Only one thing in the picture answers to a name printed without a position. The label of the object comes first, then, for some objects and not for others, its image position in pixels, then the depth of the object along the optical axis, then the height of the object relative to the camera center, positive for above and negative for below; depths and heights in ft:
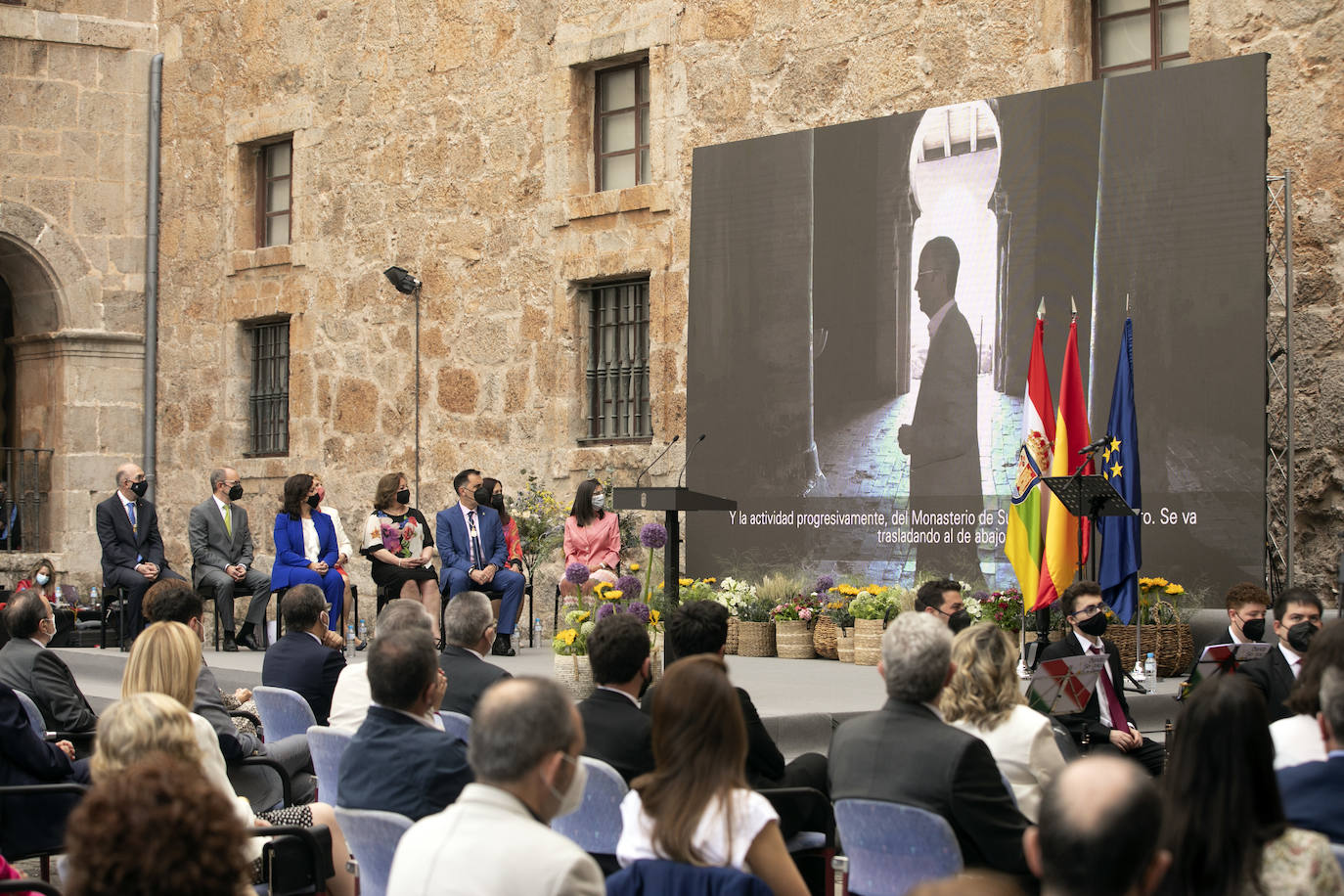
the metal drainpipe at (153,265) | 53.47 +7.08
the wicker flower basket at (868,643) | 31.78 -3.18
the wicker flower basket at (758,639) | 34.88 -3.39
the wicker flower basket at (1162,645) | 28.45 -2.85
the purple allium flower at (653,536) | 29.25 -1.00
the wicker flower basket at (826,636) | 33.58 -3.22
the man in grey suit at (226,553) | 37.81 -1.74
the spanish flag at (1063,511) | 28.50 -0.47
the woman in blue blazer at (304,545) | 37.01 -1.51
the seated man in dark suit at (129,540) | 37.17 -1.42
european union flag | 28.07 -0.20
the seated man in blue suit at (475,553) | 36.81 -1.66
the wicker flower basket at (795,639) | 34.12 -3.34
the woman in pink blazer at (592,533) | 36.40 -1.19
